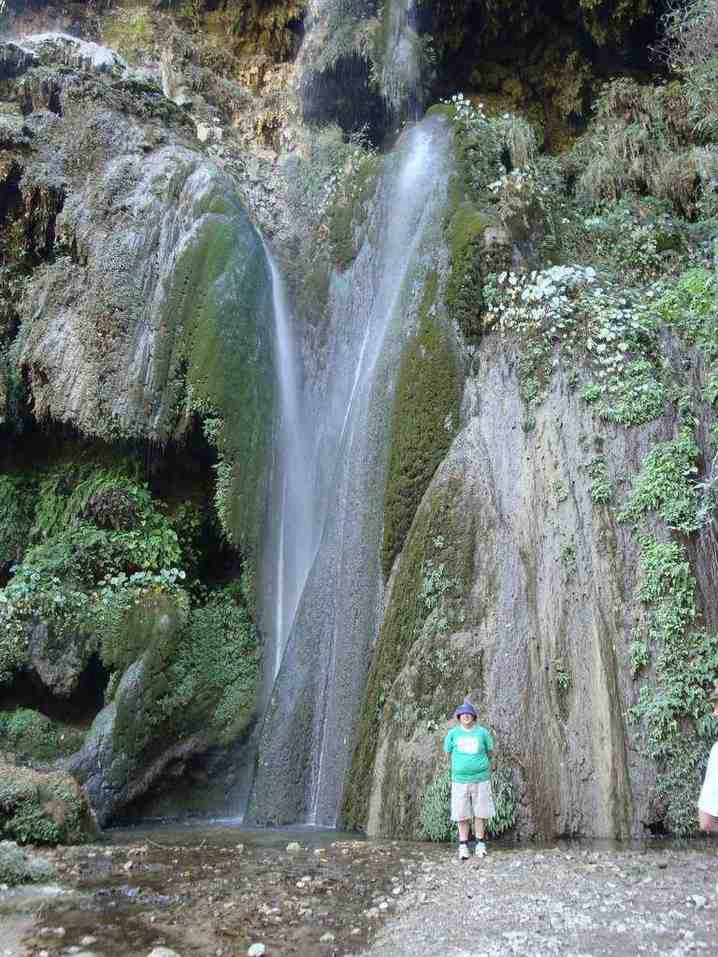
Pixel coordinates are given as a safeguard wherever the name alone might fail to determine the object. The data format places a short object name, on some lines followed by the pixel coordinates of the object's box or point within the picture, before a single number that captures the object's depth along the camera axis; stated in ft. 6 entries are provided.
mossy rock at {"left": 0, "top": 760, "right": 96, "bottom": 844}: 27.02
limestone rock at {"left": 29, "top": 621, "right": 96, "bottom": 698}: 41.55
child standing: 23.84
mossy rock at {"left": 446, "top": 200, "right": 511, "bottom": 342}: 37.99
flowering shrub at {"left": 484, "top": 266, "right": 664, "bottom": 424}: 32.91
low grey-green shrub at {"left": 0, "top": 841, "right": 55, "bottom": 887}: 21.52
